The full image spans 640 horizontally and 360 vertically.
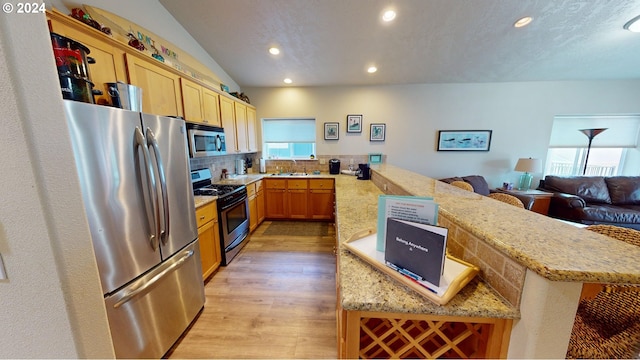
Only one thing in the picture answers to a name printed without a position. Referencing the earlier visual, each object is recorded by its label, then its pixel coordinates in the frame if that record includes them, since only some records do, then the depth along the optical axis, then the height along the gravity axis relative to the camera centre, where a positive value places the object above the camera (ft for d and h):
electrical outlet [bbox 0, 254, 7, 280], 2.19 -1.32
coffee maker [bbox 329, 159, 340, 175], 12.82 -0.87
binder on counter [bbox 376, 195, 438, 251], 2.56 -0.76
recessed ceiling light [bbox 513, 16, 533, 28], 7.12 +4.74
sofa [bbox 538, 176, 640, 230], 9.41 -2.46
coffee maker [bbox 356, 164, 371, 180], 10.19 -0.97
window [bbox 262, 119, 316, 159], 13.50 +0.97
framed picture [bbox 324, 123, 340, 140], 13.12 +1.40
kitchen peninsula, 1.81 -1.46
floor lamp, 11.43 +1.11
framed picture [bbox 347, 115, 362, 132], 12.97 +1.90
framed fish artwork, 12.54 +0.78
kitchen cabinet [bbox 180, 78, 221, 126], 7.04 +1.89
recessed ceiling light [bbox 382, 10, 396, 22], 7.04 +4.89
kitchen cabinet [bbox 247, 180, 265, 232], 10.27 -2.81
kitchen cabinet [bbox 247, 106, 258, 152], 12.03 +1.38
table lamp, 11.46 -0.91
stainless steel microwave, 7.06 +0.48
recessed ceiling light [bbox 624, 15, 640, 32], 6.94 +4.54
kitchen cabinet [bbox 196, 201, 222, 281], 6.37 -2.88
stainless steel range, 7.55 -2.35
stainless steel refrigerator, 3.24 -1.25
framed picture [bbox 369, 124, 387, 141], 12.97 +1.32
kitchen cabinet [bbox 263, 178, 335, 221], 11.90 -2.76
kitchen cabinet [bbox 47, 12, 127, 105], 3.84 +2.30
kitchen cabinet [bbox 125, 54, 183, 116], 5.28 +1.96
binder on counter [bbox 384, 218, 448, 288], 2.24 -1.18
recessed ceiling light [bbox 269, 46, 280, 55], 9.07 +4.68
